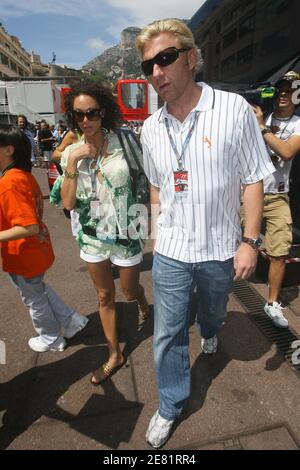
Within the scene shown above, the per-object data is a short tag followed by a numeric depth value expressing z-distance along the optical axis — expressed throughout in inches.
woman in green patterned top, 87.3
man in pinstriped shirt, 66.0
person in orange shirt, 89.0
